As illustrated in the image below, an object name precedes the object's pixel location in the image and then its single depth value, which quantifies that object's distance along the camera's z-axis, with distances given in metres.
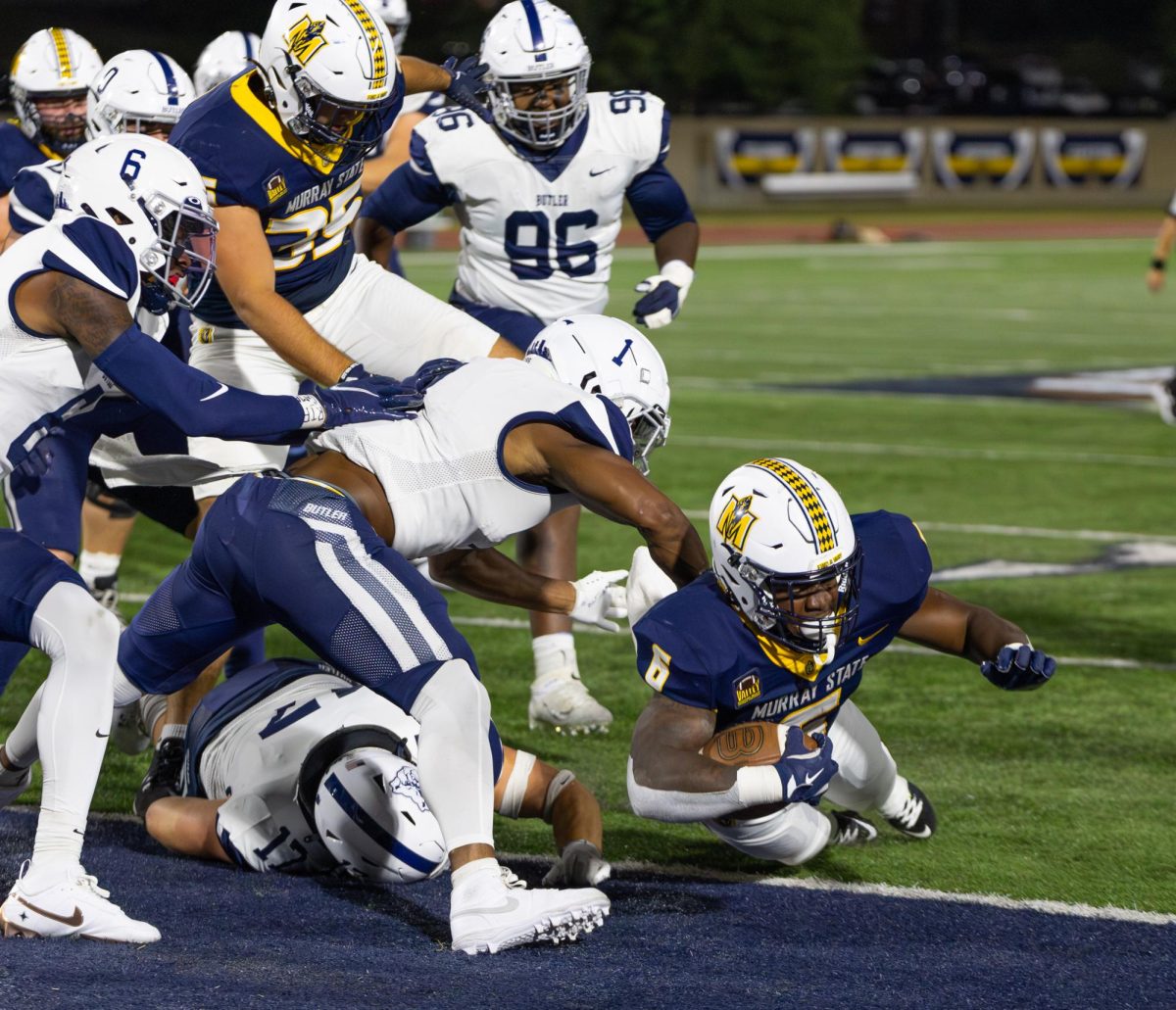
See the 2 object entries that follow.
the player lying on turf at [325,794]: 7.92
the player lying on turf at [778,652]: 7.43
